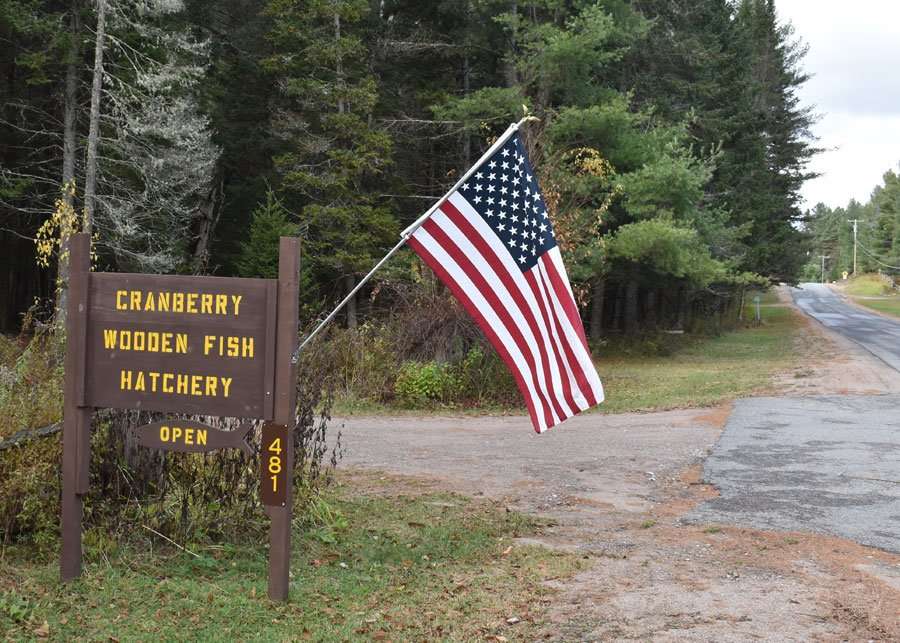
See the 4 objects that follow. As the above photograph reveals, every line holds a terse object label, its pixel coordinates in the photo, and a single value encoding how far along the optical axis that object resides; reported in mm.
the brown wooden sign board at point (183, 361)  5586
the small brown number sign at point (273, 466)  5586
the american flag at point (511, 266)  6484
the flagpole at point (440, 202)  6228
